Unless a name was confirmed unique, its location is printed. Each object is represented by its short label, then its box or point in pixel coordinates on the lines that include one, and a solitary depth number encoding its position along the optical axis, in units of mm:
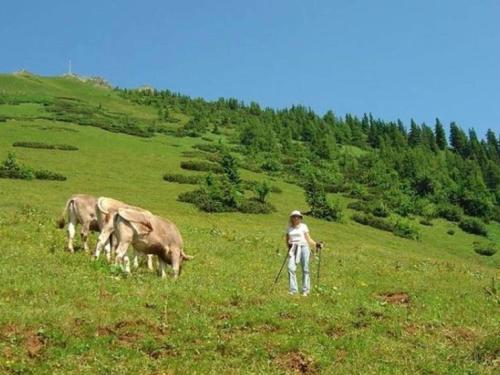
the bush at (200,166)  69875
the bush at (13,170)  51406
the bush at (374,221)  59219
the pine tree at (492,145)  162500
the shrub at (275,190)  65938
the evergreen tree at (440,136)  169850
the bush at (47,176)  52969
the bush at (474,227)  71250
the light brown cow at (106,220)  20936
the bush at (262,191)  57625
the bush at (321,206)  57175
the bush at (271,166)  85162
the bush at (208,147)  89375
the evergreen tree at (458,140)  164625
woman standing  19969
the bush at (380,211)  66750
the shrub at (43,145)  67169
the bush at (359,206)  67000
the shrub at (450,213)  75312
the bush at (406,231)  57562
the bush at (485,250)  57938
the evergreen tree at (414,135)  164000
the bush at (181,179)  61750
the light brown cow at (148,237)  19375
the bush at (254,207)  53188
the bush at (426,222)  68500
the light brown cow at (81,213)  24156
